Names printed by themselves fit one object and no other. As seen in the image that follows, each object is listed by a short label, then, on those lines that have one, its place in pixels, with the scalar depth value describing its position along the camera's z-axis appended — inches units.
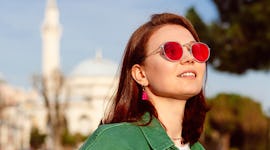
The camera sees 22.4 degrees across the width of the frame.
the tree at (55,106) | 1635.1
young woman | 80.0
